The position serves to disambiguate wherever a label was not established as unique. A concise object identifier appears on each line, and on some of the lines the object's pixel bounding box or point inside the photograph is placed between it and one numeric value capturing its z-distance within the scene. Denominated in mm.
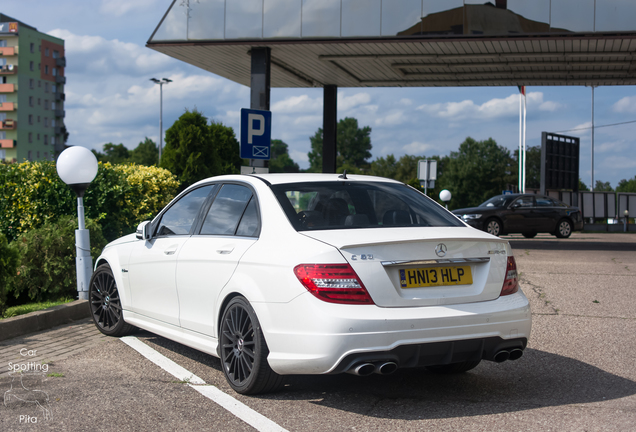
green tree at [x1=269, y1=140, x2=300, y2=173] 160250
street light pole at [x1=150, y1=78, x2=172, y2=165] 64250
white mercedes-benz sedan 3990
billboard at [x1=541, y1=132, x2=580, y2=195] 35906
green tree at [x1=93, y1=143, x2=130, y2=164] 131425
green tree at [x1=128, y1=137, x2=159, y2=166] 115375
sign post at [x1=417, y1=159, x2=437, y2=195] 24706
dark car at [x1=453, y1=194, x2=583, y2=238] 24141
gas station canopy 14984
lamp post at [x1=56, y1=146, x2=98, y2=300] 8203
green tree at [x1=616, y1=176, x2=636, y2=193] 166750
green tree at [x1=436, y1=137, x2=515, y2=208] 106812
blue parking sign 11680
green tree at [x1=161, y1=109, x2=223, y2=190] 29203
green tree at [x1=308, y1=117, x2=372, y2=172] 139500
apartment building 106575
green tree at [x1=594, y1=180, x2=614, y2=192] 160688
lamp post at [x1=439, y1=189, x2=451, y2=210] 26495
